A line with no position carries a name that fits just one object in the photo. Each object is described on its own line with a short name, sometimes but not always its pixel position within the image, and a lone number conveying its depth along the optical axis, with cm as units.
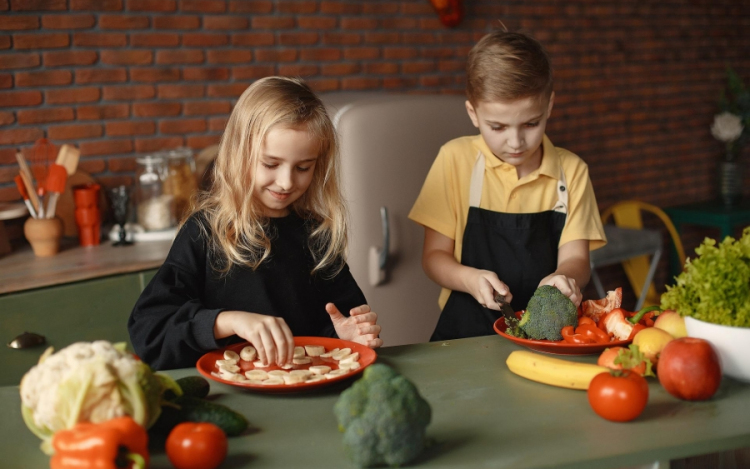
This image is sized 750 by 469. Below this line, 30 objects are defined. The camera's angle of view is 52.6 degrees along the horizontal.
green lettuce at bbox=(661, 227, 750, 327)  135
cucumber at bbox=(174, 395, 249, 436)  119
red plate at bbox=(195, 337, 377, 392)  136
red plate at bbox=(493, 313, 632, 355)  152
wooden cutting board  313
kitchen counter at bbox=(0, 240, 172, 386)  255
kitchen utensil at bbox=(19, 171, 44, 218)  288
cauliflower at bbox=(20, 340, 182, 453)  106
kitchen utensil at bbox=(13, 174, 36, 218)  290
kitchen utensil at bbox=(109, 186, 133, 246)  307
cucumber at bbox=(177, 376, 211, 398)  132
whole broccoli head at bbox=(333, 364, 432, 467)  106
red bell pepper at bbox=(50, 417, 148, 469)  99
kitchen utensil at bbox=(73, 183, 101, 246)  301
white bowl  136
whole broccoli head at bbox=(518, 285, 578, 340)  158
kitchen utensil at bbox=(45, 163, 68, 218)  290
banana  136
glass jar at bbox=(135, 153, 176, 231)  312
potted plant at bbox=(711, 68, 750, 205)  507
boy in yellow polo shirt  208
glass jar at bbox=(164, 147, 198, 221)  321
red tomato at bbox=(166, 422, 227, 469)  107
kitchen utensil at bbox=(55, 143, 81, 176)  297
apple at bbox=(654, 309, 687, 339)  151
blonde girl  166
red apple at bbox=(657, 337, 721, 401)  129
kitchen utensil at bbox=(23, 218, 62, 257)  286
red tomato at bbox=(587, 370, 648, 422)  121
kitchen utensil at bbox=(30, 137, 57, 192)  304
